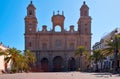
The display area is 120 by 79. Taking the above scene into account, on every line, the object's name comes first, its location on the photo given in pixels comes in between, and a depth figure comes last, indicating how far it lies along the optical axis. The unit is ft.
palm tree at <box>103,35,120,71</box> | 72.22
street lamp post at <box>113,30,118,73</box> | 71.98
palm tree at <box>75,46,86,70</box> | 111.52
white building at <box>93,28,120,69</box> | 114.99
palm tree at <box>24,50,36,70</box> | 107.94
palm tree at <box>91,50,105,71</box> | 104.80
